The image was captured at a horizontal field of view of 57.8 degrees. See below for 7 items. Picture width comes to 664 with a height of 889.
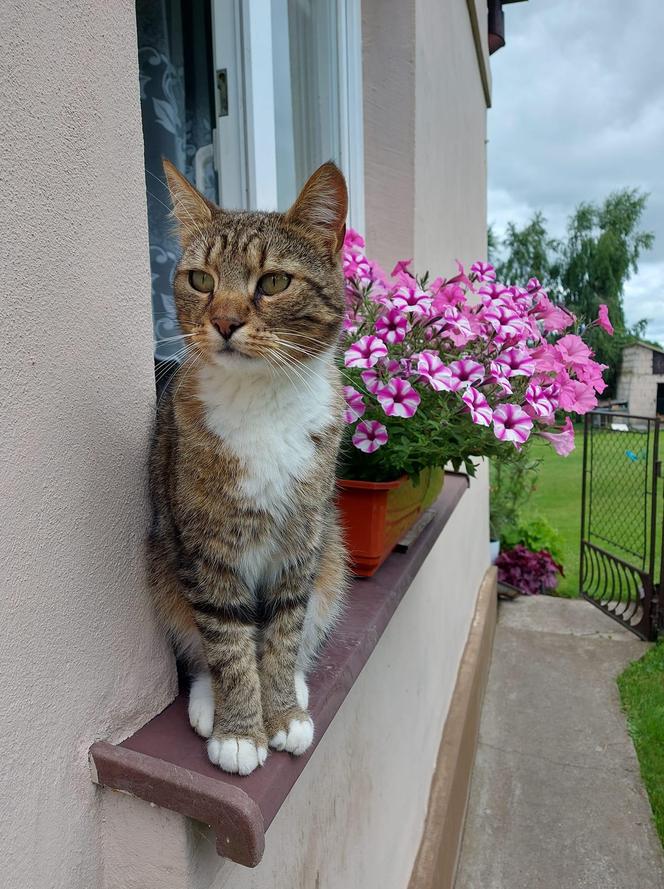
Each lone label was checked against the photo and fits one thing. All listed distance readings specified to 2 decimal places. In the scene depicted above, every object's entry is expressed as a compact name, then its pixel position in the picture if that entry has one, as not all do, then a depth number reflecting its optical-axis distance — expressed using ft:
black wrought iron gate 14.56
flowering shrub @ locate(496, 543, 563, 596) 17.62
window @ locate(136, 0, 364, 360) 5.01
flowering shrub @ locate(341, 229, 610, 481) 4.13
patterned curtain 5.30
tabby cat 2.84
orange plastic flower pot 4.41
